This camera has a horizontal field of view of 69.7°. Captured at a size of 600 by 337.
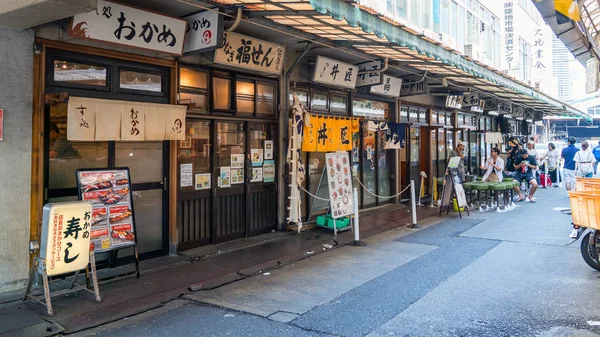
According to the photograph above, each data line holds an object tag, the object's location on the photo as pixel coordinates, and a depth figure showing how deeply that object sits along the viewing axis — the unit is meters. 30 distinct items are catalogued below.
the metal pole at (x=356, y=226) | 9.48
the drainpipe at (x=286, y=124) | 10.59
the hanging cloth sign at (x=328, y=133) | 10.18
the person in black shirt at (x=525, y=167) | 16.98
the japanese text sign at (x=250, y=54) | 8.49
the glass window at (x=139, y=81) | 7.58
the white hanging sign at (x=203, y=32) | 7.50
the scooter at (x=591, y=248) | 7.25
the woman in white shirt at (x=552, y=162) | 20.62
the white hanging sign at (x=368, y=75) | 12.06
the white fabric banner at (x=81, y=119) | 6.36
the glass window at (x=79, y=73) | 6.74
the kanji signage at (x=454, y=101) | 17.64
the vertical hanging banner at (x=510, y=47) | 22.48
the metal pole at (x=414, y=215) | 11.64
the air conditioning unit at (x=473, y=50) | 22.59
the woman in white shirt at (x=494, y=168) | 15.27
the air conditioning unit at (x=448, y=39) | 19.89
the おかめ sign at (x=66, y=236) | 5.56
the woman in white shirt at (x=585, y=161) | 15.13
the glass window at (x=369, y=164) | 13.74
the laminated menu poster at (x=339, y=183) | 10.42
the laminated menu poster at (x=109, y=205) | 6.52
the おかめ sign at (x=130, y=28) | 6.45
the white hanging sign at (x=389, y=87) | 13.59
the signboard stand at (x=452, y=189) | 13.18
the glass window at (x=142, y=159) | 7.67
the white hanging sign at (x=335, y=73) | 10.97
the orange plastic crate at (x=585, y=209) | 6.91
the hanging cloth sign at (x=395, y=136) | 13.66
